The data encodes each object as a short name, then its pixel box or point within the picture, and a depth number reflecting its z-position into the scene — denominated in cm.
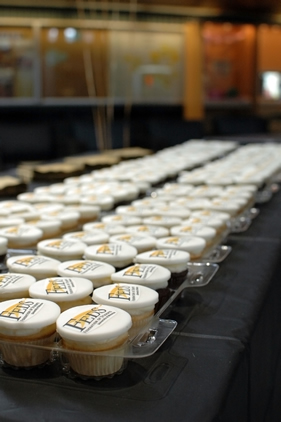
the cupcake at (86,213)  163
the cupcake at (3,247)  115
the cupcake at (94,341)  71
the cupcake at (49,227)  137
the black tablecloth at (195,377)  67
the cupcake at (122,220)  144
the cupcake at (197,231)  126
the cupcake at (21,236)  126
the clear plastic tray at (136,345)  72
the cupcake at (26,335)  74
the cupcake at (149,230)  129
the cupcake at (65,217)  148
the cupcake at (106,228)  133
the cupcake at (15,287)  88
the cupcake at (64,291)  83
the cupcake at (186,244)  115
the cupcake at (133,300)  81
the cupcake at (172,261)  103
